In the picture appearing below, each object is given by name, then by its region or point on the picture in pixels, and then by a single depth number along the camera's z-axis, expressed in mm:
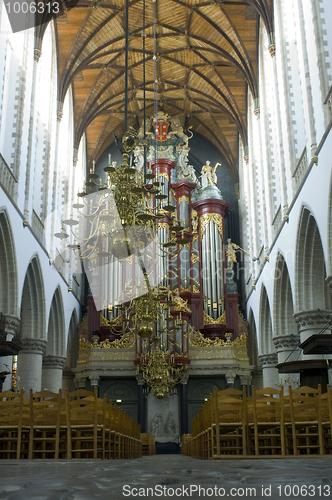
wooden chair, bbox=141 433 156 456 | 17531
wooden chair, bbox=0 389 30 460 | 6871
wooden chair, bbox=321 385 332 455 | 6841
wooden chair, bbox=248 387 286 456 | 7008
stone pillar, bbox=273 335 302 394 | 15977
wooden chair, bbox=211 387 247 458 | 7121
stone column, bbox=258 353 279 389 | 18984
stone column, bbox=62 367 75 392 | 22844
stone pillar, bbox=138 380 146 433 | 19719
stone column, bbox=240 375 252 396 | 20547
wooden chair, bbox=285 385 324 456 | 6829
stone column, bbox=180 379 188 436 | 19484
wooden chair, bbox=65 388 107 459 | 7039
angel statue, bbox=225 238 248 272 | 23375
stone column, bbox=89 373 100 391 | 20109
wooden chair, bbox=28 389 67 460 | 6926
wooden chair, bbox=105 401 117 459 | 8258
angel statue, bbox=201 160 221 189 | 24906
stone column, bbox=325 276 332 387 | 9955
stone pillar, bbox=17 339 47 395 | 16062
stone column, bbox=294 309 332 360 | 12914
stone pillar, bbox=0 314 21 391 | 12961
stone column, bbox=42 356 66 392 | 19469
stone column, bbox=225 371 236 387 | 20016
